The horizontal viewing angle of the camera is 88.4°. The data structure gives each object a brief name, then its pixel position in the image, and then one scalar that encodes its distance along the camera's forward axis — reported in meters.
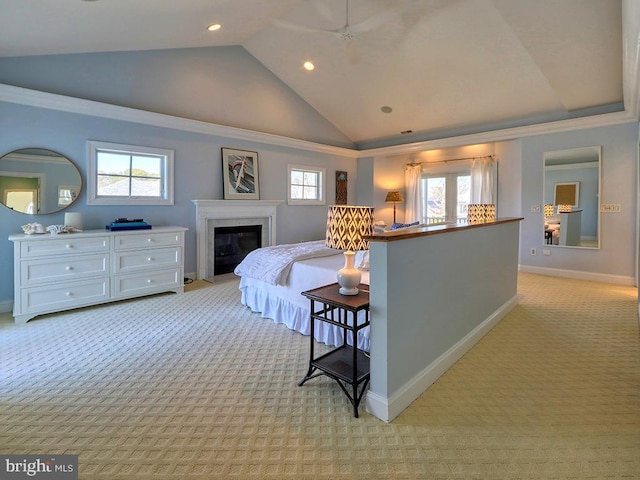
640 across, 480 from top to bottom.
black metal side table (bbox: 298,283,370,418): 1.93
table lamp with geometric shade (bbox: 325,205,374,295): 2.09
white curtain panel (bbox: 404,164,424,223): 7.59
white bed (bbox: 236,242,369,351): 2.83
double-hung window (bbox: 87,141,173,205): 4.25
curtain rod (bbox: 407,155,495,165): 6.53
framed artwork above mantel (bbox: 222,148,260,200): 5.53
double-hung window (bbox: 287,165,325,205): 6.62
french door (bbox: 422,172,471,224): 7.06
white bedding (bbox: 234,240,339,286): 3.25
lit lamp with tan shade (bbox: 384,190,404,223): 7.54
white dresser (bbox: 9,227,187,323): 3.32
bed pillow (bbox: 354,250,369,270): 2.94
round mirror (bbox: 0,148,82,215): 3.63
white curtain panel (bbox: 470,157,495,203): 6.39
